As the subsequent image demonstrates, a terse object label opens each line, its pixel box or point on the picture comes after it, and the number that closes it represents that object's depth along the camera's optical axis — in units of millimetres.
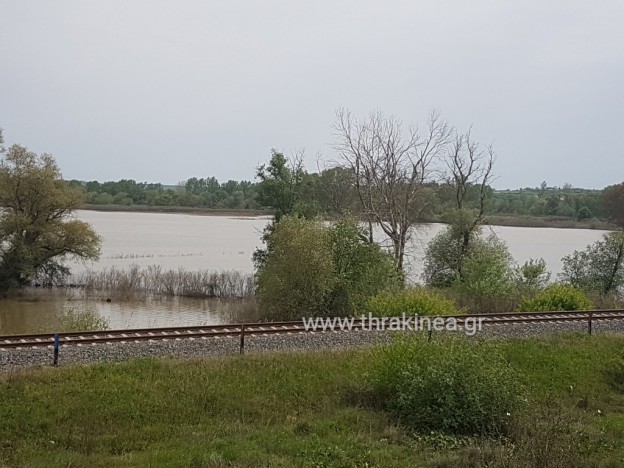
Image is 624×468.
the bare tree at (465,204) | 42594
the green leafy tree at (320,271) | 27859
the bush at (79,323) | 22891
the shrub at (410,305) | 20078
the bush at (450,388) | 11047
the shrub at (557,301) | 24812
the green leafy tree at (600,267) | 39312
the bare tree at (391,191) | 41031
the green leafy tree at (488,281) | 33188
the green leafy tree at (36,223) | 46438
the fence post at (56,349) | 12953
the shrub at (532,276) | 35344
